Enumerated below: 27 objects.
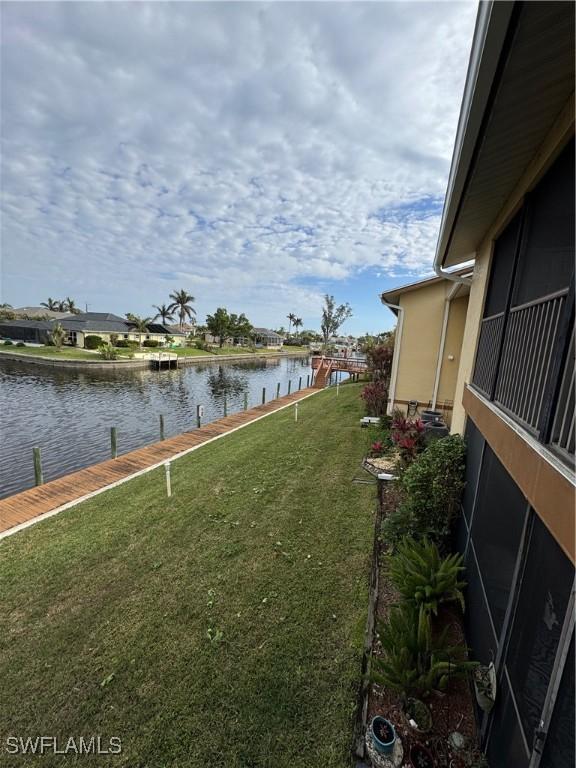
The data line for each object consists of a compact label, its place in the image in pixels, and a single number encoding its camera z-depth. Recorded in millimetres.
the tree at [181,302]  75000
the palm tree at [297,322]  120188
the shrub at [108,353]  39156
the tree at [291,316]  120188
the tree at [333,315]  66562
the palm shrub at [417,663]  2900
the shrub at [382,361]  13697
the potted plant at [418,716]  2816
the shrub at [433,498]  4805
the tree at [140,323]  55809
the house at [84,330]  53062
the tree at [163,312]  74125
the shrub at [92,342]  48500
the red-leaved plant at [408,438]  6879
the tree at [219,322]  65750
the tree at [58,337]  44241
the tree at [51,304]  94438
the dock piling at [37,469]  9266
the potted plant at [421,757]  2600
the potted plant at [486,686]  2479
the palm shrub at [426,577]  3516
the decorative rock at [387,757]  2588
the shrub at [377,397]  13172
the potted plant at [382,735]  2600
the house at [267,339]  87188
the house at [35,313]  72550
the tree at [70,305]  93688
